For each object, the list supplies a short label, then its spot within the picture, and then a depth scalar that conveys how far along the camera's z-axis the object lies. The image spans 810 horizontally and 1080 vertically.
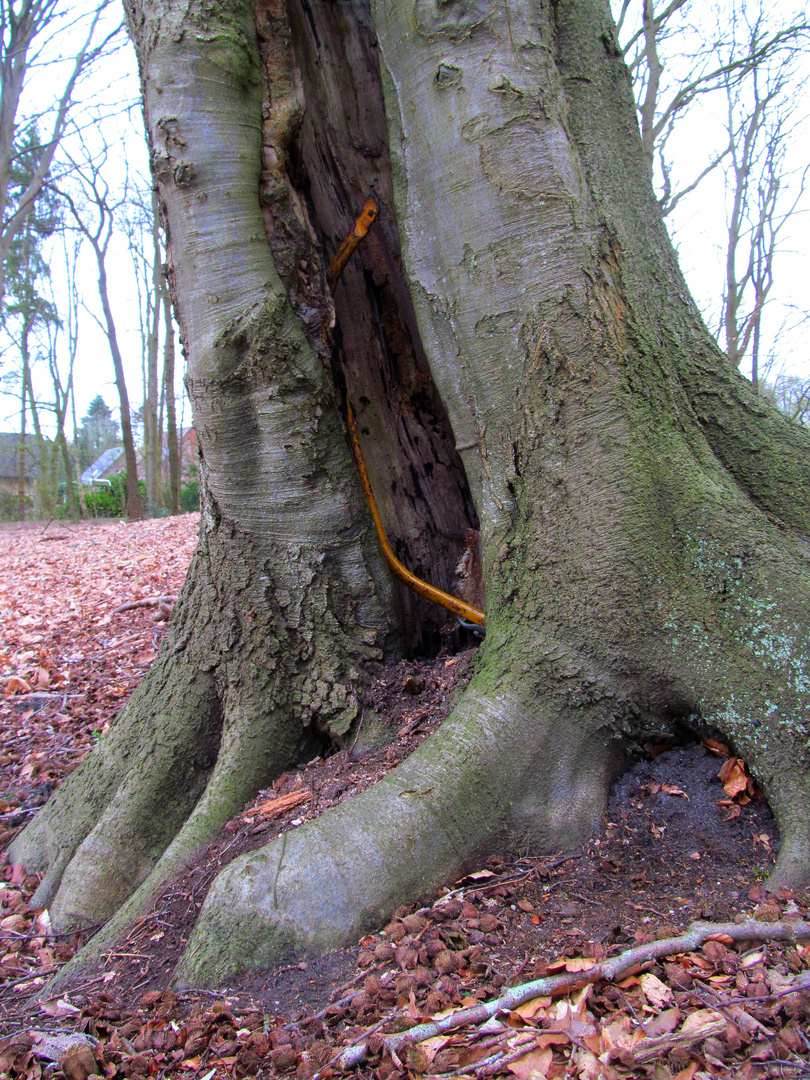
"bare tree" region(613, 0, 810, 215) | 8.77
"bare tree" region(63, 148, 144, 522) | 15.90
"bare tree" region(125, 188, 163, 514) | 18.59
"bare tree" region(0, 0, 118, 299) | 10.55
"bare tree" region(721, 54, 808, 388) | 14.40
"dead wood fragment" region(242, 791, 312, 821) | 2.20
